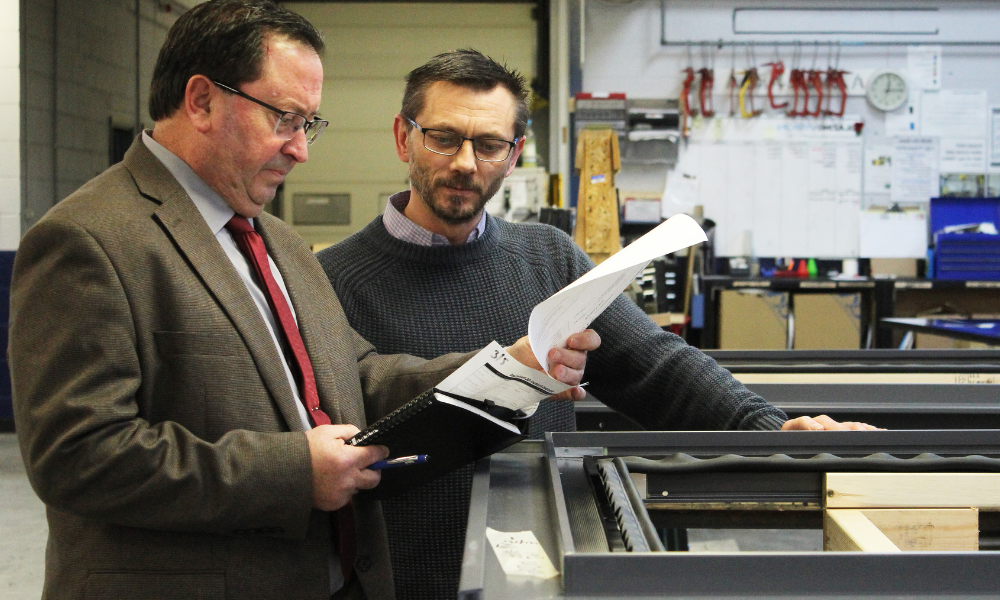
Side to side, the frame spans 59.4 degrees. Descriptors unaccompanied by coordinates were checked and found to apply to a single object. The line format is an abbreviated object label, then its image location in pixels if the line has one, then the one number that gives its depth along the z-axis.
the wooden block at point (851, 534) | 0.98
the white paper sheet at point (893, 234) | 6.95
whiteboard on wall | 6.98
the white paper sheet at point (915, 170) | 7.00
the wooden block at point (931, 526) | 1.11
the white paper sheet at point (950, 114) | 7.00
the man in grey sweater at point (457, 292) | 1.47
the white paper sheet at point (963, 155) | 7.00
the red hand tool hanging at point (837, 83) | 6.89
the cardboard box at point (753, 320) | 6.05
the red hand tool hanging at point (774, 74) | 6.87
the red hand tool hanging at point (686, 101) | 6.93
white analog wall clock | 6.94
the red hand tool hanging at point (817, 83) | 6.89
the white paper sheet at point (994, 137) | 6.99
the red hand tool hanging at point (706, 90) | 6.89
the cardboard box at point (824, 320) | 6.14
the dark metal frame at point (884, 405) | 1.63
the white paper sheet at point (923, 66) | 7.00
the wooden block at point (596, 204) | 4.10
